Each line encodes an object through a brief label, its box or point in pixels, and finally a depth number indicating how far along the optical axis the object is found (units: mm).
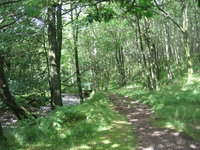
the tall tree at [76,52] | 14173
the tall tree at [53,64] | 7445
